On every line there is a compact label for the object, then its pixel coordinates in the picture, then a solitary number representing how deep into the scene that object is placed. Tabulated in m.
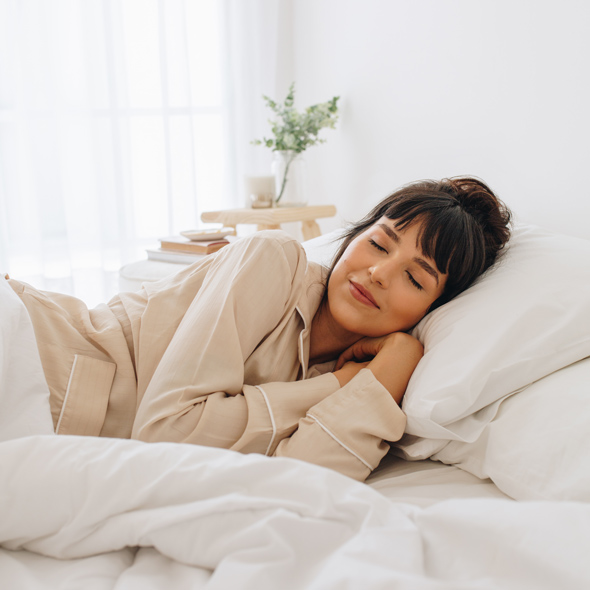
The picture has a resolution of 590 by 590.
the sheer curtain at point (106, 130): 2.76
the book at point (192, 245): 2.09
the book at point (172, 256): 2.10
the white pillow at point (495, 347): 0.95
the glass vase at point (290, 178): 2.62
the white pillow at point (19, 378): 0.89
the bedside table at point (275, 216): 2.43
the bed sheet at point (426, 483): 0.90
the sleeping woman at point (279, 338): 0.97
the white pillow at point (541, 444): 0.80
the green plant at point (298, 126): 2.51
